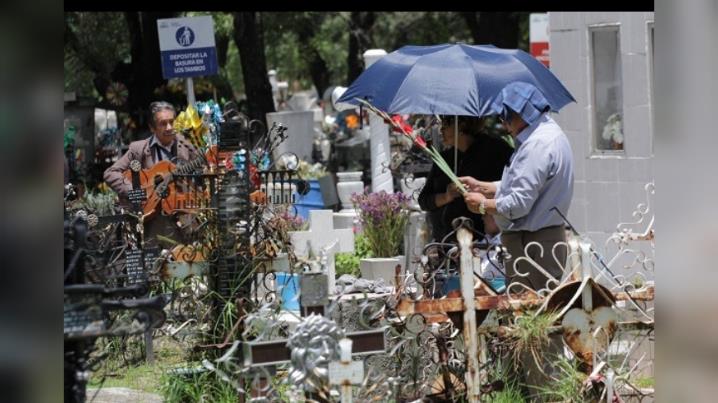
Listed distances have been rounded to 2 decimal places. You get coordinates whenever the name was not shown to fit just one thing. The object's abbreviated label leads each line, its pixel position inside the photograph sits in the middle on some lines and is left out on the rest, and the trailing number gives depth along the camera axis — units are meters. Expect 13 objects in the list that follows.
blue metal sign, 25.30
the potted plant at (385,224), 19.86
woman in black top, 14.24
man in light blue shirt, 12.15
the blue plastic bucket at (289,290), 13.91
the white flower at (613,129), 22.22
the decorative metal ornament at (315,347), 9.08
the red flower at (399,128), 13.20
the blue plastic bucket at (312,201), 24.23
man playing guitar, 17.87
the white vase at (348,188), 23.01
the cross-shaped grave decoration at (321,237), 16.83
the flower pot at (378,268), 17.89
